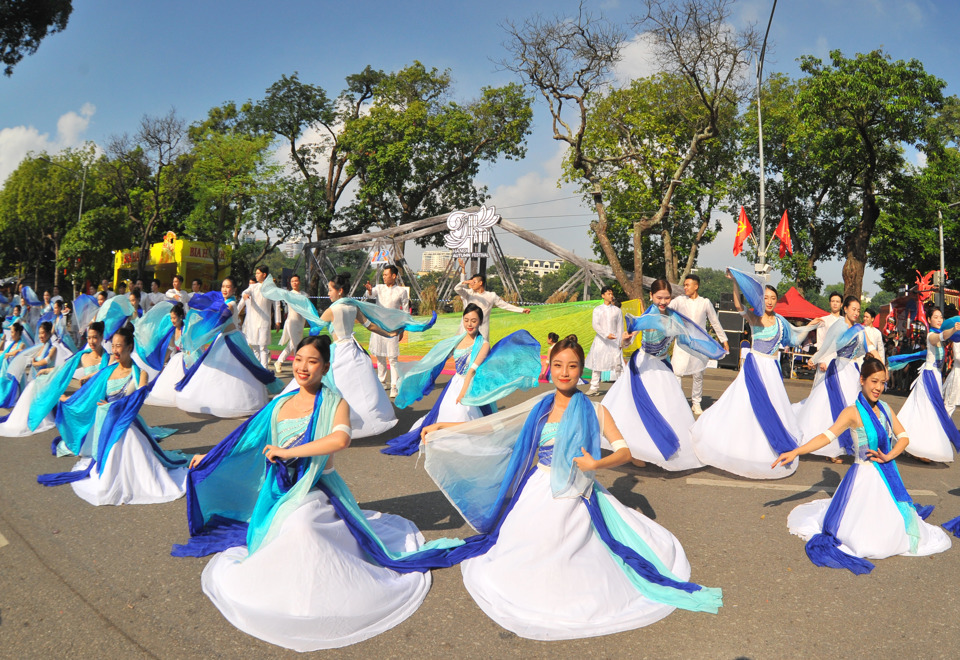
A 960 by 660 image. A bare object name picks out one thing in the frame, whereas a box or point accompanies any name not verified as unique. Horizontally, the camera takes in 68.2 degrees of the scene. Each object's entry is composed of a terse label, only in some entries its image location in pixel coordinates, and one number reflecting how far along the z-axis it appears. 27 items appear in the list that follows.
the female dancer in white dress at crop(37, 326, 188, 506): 5.59
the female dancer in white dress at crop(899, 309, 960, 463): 7.56
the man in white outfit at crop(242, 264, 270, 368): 11.86
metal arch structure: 25.61
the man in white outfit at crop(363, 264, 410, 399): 10.73
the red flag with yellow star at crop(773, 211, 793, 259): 21.55
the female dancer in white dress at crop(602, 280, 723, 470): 6.84
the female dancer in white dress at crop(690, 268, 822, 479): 6.83
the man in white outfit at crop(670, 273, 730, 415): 8.69
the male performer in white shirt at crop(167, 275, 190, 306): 12.23
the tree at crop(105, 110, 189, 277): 28.41
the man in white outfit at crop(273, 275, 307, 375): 10.61
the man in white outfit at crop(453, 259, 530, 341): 10.14
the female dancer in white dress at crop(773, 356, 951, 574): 4.69
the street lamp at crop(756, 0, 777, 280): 20.72
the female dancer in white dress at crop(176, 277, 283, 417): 8.95
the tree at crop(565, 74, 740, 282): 28.84
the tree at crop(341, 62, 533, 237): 33.44
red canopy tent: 20.16
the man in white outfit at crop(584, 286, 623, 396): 11.98
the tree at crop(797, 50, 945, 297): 22.75
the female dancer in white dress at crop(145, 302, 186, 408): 9.65
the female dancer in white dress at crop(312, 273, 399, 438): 7.89
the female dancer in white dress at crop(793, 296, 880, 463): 7.81
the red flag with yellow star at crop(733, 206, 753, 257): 21.94
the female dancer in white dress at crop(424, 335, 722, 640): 3.64
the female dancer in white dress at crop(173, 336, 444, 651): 3.45
